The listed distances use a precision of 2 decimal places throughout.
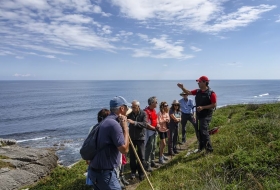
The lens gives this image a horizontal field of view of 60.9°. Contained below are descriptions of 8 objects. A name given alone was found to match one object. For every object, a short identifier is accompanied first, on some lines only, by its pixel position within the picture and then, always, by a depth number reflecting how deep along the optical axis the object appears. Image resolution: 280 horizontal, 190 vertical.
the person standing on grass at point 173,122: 9.95
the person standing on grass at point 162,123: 9.22
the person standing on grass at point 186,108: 11.37
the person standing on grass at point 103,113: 5.17
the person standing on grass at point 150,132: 8.26
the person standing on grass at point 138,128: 7.38
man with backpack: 3.77
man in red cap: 7.45
